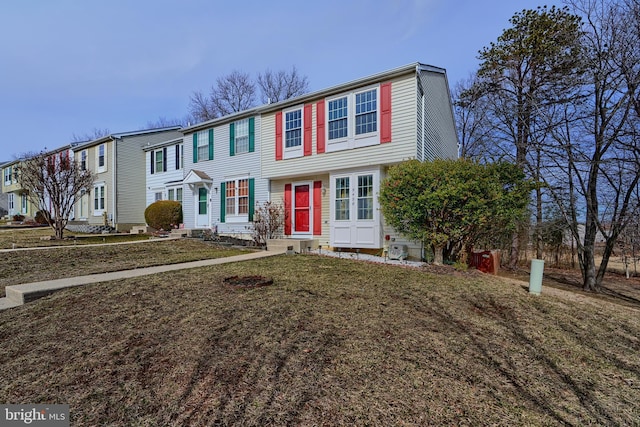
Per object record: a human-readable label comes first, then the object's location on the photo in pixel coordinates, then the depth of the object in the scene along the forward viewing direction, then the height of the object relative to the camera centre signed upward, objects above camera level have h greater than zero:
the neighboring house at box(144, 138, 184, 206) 16.59 +2.47
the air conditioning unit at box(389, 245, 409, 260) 9.08 -1.13
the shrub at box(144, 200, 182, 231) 15.45 -0.07
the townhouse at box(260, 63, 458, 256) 9.30 +2.30
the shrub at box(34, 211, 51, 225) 22.75 -0.41
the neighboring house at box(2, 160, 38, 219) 29.09 +1.68
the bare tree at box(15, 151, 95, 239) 12.81 +1.44
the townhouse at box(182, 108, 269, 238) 12.72 +1.75
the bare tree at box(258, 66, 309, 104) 27.23 +11.67
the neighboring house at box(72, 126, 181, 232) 18.42 +2.24
